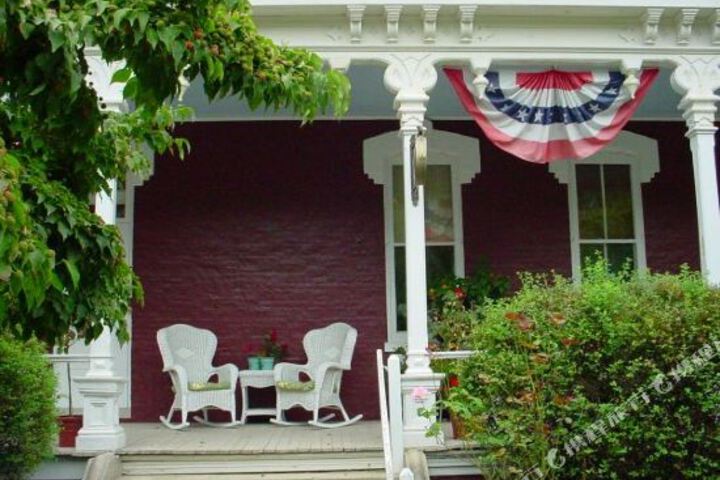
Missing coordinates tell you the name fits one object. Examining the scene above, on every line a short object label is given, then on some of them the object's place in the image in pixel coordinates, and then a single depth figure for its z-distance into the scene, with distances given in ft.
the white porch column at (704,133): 22.66
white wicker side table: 26.25
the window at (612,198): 29.55
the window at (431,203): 28.86
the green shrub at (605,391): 16.57
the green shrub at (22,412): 18.60
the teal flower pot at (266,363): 27.07
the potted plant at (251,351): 27.48
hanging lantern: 20.34
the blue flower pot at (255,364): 27.04
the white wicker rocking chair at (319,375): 25.48
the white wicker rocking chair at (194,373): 25.16
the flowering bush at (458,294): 25.66
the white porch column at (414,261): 20.62
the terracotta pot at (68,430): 21.83
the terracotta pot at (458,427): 19.58
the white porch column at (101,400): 20.72
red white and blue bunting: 22.62
